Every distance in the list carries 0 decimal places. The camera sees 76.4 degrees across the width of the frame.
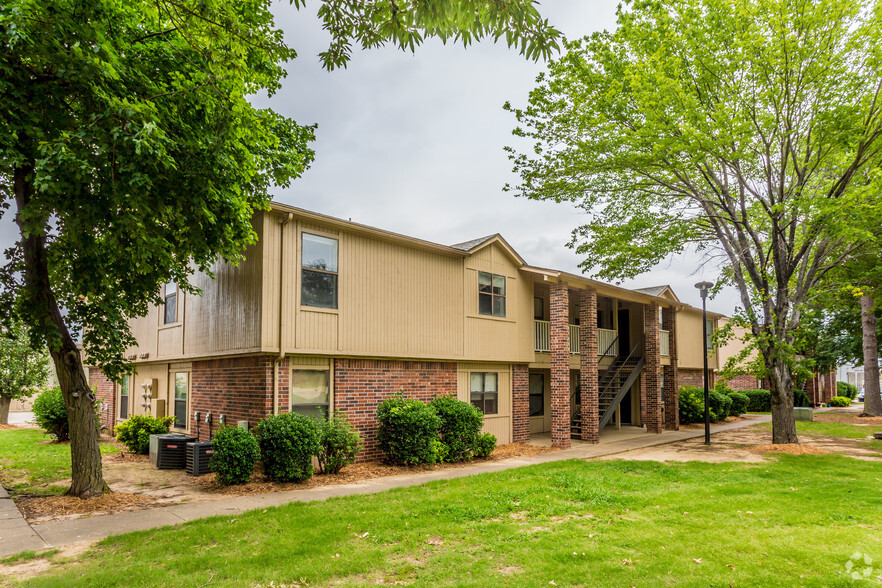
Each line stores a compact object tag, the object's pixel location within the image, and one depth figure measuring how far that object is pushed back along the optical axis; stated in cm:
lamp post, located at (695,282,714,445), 1612
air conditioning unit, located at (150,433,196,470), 1241
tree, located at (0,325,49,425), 2258
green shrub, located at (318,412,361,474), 1106
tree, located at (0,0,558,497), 613
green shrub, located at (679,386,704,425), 2241
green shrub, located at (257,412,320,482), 1017
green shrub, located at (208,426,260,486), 993
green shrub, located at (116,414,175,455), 1444
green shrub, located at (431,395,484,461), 1295
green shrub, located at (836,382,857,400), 4353
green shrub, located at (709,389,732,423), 2325
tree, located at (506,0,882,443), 1317
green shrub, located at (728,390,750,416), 2573
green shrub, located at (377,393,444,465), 1203
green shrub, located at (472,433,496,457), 1340
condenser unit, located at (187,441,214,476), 1138
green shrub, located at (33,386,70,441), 1696
